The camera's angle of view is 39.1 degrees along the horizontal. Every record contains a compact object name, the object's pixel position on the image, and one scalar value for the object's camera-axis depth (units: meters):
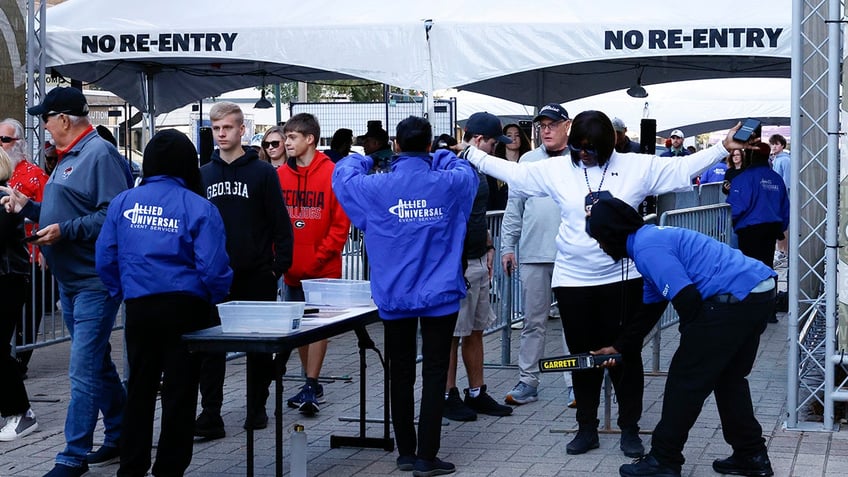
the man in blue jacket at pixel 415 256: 6.10
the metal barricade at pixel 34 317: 8.95
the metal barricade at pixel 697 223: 9.10
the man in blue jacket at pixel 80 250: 6.13
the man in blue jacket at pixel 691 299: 5.61
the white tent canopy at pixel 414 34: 9.70
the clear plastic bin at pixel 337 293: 6.62
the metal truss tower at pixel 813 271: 6.98
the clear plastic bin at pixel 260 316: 5.43
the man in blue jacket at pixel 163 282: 5.55
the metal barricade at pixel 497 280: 9.36
